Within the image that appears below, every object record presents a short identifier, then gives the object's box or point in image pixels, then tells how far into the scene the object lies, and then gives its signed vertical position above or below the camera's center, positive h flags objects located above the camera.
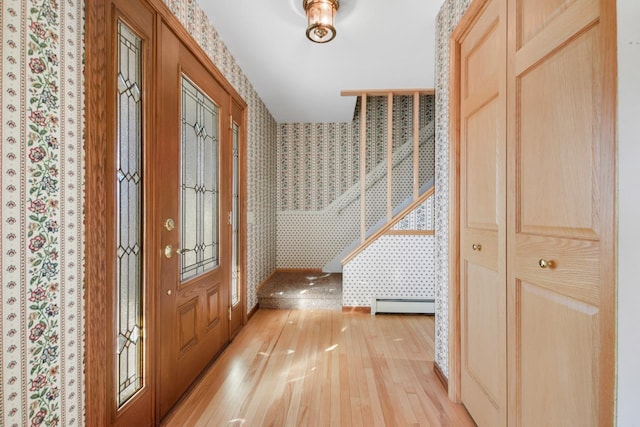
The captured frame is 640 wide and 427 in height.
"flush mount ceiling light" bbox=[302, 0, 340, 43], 1.93 +1.32
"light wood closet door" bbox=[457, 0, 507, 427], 1.35 -0.01
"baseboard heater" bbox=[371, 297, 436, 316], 3.44 -1.08
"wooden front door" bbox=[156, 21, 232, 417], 1.70 -0.02
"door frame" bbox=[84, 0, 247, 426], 1.15 -0.03
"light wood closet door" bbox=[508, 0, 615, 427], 0.81 +0.00
